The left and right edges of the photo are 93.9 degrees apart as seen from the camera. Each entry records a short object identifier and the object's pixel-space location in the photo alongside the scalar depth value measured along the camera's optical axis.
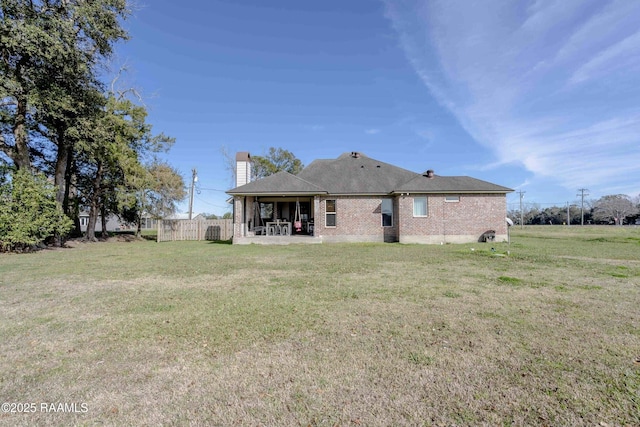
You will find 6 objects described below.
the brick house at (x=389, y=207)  16.91
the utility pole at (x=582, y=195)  67.28
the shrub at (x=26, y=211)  13.02
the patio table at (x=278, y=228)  17.66
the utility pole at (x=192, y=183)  29.92
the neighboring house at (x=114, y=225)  49.72
